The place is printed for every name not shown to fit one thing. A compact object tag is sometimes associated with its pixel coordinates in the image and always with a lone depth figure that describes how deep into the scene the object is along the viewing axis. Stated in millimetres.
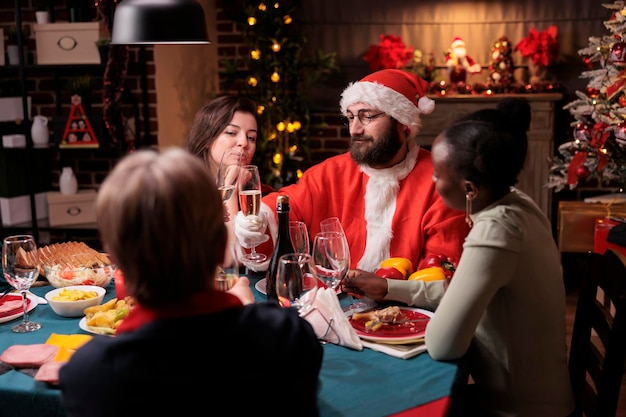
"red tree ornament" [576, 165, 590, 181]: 4309
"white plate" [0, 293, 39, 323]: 1752
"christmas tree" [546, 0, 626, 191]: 3994
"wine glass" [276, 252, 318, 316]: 1475
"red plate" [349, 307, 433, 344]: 1585
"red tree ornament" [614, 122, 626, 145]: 3721
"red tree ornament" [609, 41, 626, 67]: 3867
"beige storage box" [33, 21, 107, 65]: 4004
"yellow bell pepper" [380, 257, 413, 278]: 1973
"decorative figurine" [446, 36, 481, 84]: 5094
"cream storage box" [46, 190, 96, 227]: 4262
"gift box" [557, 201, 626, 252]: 4383
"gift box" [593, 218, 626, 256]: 3984
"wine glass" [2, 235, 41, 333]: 1683
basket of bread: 1980
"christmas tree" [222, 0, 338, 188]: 4938
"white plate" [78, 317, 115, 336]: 1645
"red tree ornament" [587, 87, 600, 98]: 4535
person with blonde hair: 968
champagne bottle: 1806
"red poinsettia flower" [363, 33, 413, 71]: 5133
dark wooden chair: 1558
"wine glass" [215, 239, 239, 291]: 1580
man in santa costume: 2436
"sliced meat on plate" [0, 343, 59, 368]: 1456
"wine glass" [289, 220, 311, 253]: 1855
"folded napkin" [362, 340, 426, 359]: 1529
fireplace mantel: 4941
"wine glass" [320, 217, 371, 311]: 1807
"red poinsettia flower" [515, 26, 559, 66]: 4945
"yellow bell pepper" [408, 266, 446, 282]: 1871
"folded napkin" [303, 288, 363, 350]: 1596
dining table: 1336
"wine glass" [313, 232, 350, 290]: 1673
